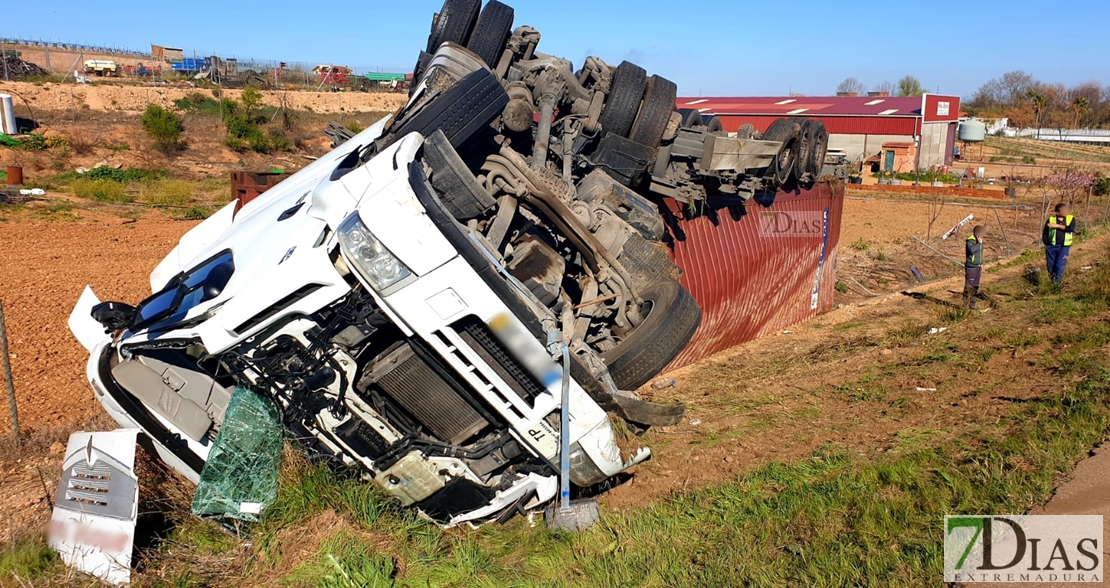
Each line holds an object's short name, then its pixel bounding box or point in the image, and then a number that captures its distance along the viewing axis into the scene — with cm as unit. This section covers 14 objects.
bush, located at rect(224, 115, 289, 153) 2753
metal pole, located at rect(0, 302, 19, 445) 527
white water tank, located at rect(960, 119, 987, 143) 4059
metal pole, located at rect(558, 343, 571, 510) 386
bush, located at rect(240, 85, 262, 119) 3241
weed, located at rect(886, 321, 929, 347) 784
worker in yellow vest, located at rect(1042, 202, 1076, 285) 981
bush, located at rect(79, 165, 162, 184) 2070
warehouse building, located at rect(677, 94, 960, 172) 3406
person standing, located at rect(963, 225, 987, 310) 949
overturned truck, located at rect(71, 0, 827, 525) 367
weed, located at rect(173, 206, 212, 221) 1645
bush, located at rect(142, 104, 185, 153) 2520
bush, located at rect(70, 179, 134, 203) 1811
